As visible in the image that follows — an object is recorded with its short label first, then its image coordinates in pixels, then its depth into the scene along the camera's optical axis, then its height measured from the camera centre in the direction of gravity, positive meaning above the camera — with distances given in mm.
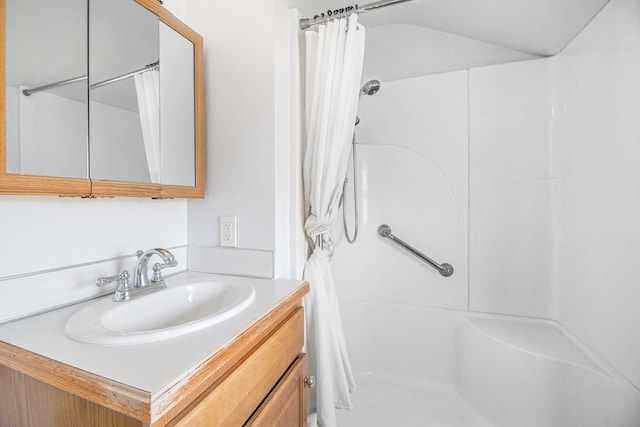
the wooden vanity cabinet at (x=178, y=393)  403 -341
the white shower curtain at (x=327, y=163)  1072 +228
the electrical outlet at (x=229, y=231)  1063 -70
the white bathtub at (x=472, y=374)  1042 -787
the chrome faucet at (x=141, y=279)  753 -203
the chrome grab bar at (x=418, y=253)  1506 -239
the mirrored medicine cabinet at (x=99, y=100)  575 +335
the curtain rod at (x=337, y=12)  1056 +859
